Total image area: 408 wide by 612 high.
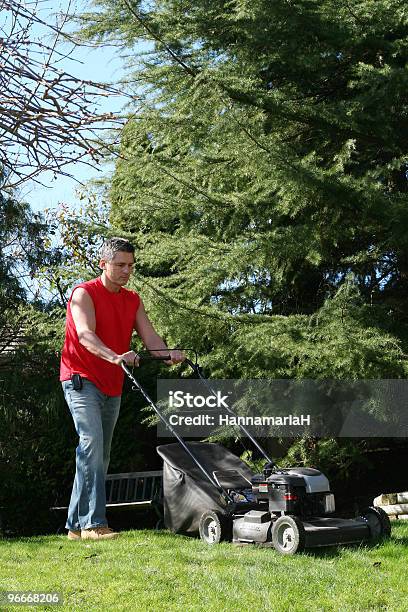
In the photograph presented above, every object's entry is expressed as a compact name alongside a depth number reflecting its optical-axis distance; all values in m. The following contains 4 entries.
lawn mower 9.21
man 9.76
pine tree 12.66
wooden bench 12.22
